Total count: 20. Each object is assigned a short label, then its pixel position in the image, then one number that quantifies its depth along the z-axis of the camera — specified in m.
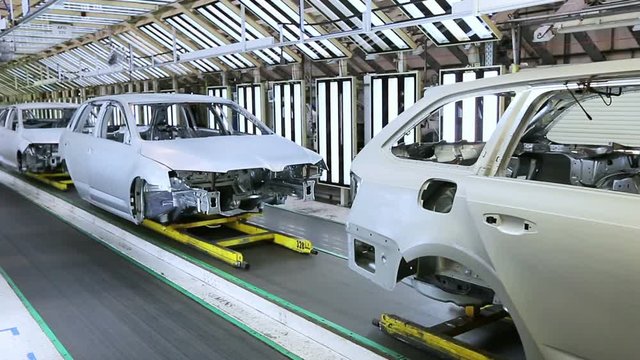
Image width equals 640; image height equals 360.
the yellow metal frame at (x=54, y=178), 9.09
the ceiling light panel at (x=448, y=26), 5.79
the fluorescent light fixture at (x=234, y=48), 6.08
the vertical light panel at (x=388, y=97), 6.90
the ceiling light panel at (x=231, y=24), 8.43
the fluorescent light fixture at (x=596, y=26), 4.58
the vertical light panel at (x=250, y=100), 9.68
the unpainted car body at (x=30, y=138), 9.24
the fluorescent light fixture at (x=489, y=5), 3.48
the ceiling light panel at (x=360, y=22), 6.70
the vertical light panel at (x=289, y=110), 8.67
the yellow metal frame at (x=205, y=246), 4.71
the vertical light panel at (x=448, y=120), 6.36
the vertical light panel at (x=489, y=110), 5.90
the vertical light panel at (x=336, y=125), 7.77
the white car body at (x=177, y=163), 4.84
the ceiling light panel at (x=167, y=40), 10.01
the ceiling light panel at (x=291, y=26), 7.55
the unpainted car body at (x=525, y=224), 1.81
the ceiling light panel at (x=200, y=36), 9.19
